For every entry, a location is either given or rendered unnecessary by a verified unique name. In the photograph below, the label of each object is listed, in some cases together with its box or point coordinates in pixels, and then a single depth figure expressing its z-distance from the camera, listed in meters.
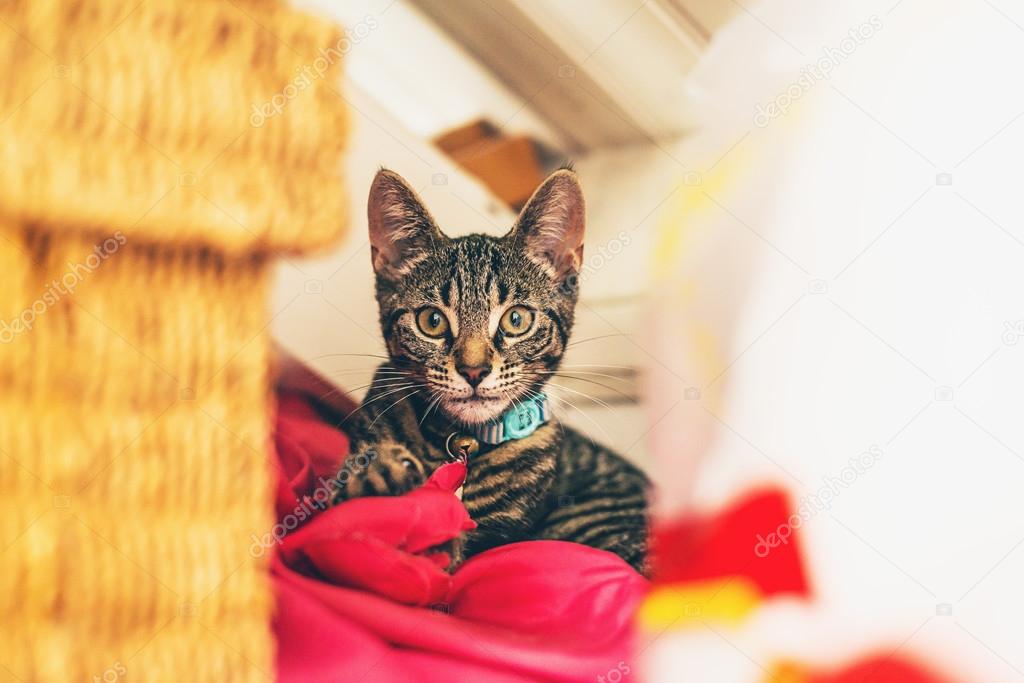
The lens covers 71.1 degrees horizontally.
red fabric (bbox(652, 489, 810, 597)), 0.74
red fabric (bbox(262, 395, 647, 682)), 0.62
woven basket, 0.54
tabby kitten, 0.71
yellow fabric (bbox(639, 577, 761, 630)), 0.71
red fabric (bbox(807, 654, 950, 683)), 0.70
